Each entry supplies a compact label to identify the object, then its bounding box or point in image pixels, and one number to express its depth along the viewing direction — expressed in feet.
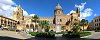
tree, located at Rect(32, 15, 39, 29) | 102.93
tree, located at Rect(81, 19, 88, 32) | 93.10
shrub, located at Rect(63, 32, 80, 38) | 40.76
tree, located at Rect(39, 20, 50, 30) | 90.72
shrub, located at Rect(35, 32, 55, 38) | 40.20
